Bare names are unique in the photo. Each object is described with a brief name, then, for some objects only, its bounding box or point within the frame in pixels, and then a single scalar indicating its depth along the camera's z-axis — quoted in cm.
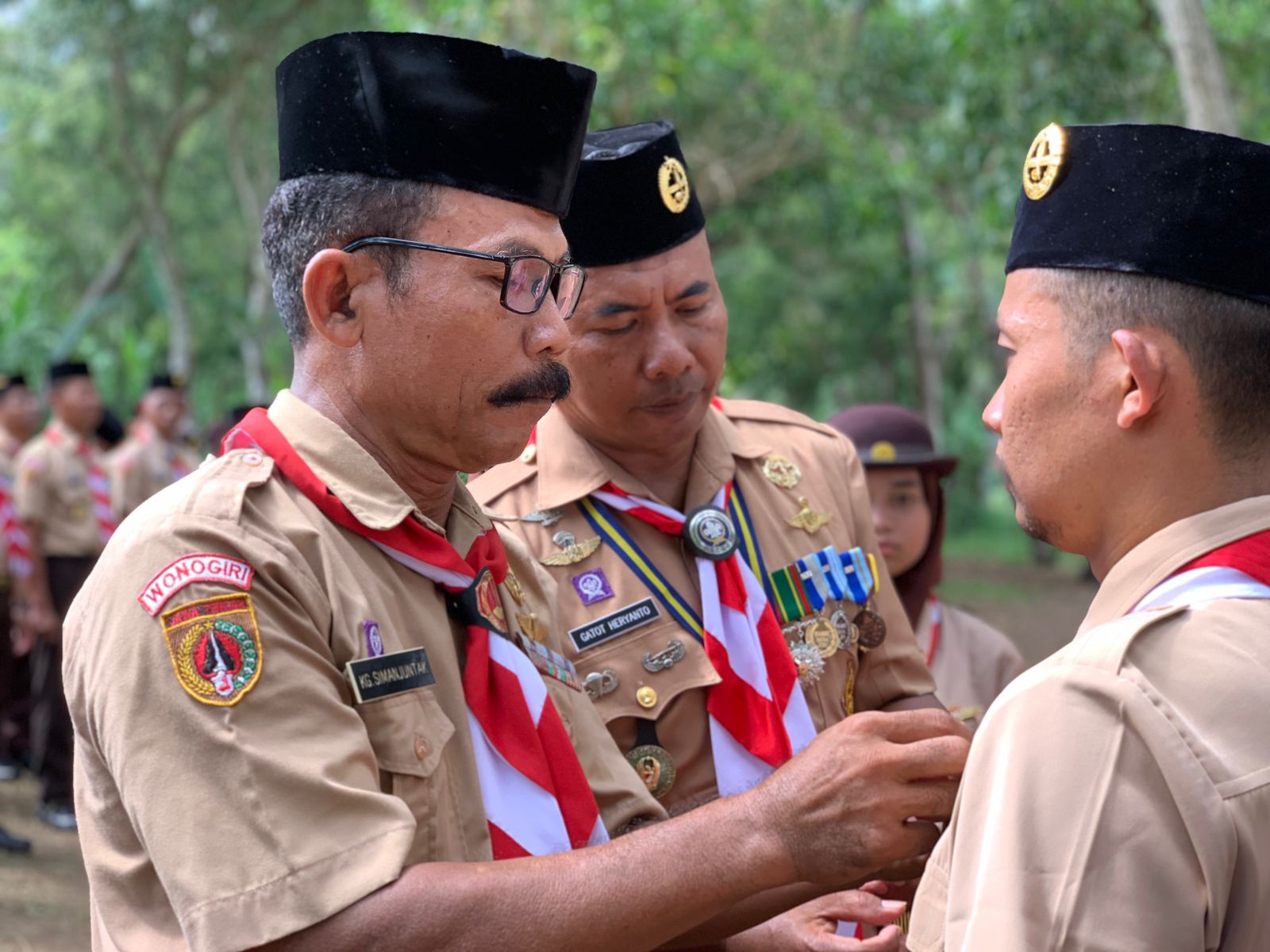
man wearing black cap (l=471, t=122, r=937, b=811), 292
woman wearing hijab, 471
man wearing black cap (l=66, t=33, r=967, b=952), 175
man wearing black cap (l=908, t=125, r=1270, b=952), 150
